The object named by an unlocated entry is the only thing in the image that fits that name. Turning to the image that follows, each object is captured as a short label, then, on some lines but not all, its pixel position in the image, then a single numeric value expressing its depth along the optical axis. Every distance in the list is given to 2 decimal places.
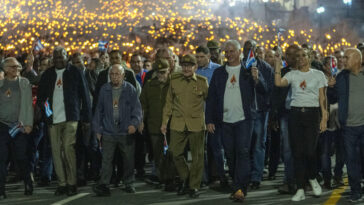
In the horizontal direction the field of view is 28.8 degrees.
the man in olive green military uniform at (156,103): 11.71
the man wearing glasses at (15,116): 11.02
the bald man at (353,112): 10.16
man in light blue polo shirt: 12.10
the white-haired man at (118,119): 11.09
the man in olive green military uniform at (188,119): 10.79
